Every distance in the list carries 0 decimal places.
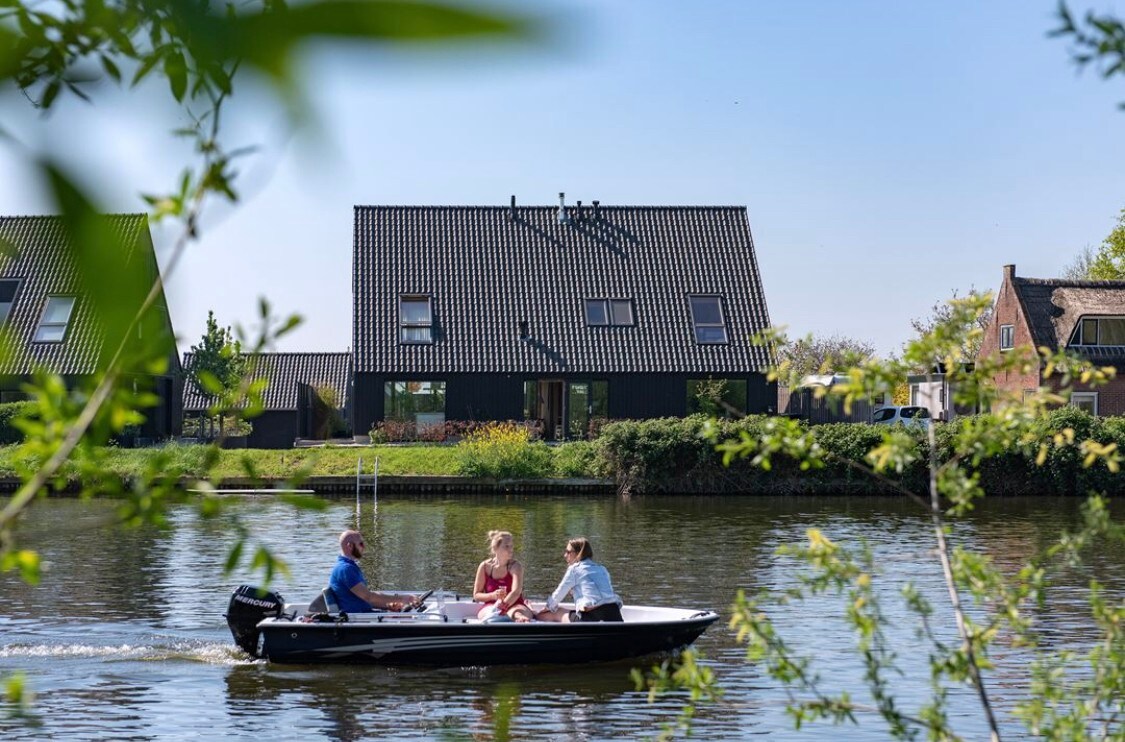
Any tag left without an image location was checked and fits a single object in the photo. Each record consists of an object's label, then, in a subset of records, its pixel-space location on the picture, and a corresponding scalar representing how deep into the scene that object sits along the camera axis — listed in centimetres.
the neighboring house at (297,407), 4569
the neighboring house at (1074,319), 4616
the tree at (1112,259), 5903
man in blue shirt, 1512
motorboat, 1498
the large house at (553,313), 4059
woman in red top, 1545
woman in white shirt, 1505
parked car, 4993
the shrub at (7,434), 3190
